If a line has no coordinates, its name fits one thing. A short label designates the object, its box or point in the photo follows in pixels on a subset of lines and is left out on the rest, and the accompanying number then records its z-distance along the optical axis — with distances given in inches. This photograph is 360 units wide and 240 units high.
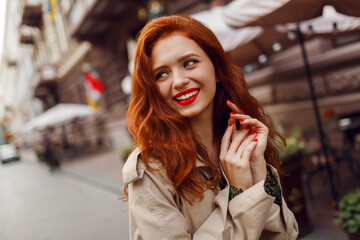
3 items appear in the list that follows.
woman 44.3
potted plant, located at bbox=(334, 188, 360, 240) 96.2
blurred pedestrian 533.0
